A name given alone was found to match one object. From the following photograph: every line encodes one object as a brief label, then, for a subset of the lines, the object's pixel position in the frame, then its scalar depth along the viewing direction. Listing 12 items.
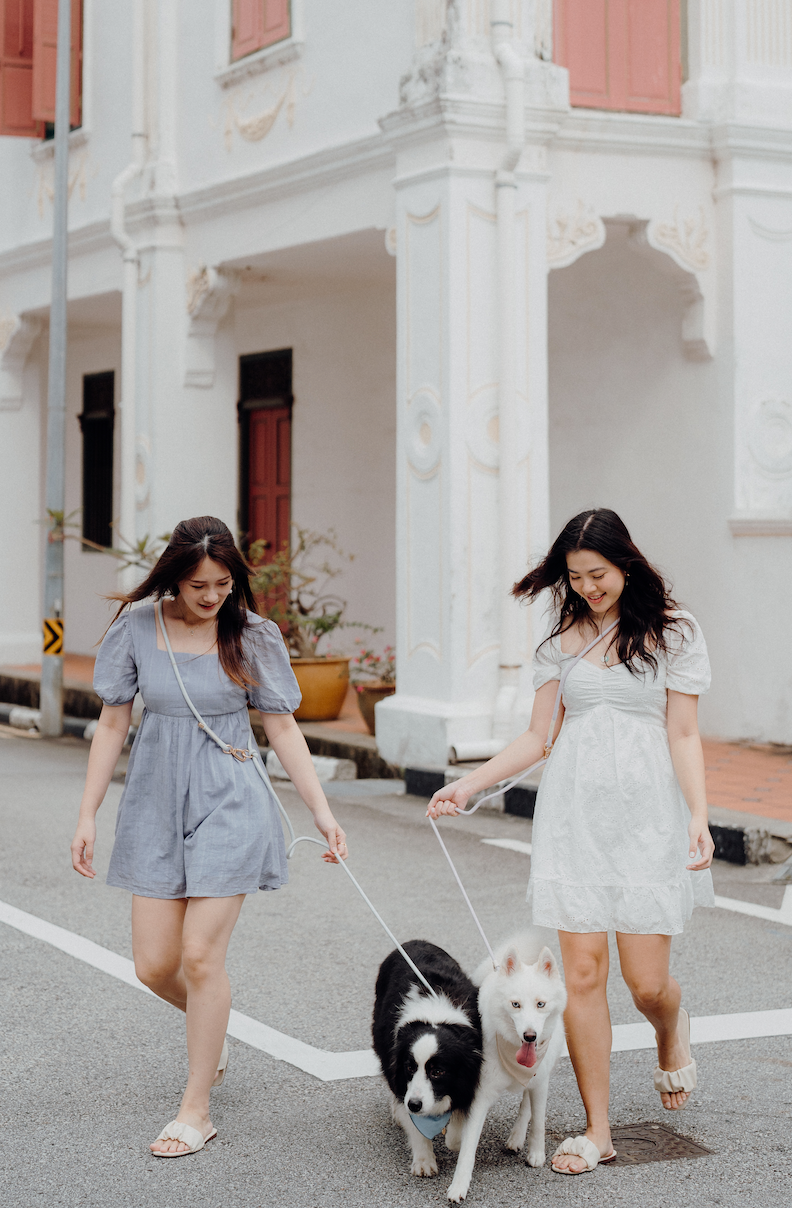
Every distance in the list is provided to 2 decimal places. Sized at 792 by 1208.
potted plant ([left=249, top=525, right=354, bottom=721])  11.98
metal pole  13.03
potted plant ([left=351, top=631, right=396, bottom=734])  11.20
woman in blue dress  3.94
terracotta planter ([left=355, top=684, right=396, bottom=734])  11.18
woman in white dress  3.87
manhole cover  3.92
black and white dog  3.61
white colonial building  10.01
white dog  3.61
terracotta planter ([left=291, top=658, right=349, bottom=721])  11.94
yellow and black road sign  13.16
